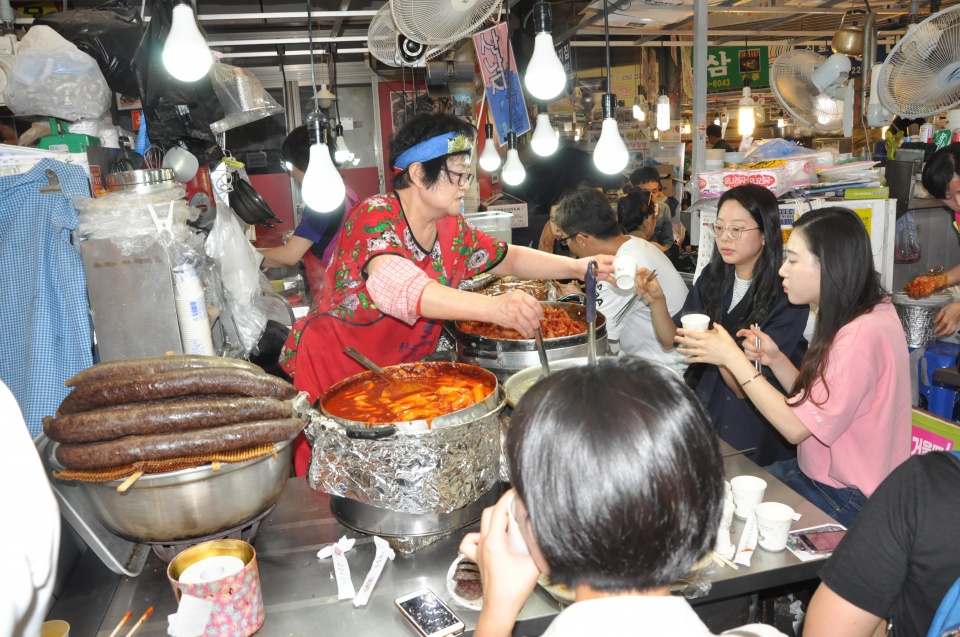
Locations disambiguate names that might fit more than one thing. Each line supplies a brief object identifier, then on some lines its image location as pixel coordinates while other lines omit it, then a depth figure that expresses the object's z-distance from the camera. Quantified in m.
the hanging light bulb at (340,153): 5.48
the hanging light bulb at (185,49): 2.34
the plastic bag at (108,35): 3.06
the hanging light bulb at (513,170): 5.13
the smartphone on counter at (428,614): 1.39
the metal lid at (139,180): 2.79
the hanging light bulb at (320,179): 2.53
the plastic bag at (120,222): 2.39
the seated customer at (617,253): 3.60
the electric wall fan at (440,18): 3.00
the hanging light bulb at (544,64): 2.57
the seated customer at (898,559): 1.25
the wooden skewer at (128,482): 1.36
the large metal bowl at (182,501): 1.46
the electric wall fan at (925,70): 3.51
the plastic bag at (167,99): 3.15
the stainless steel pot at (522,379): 2.03
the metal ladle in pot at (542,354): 2.06
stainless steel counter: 1.44
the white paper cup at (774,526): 1.60
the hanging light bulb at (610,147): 3.14
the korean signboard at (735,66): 9.91
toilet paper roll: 1.43
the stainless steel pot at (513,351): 2.33
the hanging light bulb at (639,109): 10.11
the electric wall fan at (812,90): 4.57
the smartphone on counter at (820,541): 1.62
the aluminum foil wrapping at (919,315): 4.34
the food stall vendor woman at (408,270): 2.19
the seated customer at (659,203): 7.37
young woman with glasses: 2.87
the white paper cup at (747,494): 1.73
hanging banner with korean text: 5.14
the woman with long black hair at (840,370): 2.22
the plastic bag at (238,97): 3.89
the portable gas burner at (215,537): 1.57
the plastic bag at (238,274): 3.33
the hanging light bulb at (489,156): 5.69
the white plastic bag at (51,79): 2.81
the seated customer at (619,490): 0.89
